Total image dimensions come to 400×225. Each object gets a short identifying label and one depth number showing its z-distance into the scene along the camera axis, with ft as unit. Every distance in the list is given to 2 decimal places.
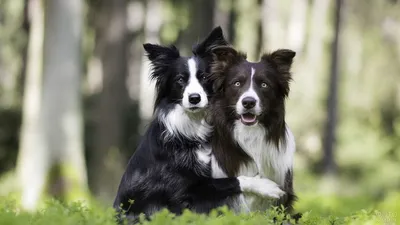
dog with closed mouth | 23.18
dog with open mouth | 23.16
